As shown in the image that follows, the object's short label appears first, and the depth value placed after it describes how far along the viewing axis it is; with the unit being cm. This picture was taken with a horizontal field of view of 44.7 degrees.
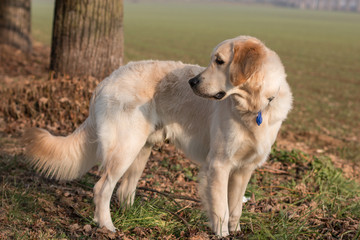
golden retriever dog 351
